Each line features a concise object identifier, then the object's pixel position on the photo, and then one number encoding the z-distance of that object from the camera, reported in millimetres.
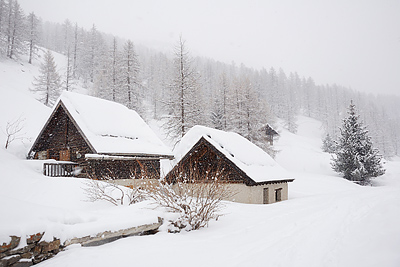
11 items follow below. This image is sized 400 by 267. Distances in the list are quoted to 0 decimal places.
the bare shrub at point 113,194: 10484
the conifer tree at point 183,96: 25078
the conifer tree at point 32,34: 49969
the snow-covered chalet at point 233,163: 15406
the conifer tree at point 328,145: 45456
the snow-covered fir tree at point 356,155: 28594
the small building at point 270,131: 42528
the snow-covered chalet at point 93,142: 16297
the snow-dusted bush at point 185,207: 8305
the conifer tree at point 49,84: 34000
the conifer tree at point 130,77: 30406
